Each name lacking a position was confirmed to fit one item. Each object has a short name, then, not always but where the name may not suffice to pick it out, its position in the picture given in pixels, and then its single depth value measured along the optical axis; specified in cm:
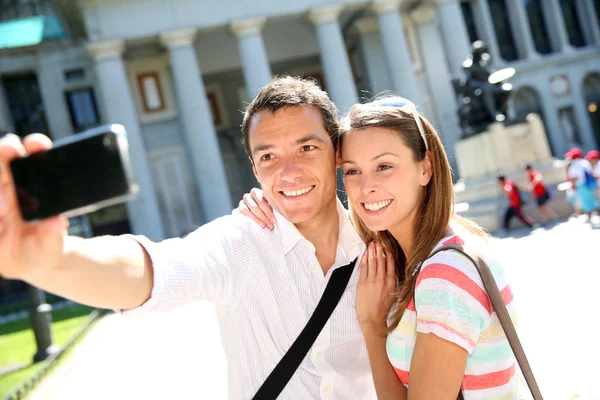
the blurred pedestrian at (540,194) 1366
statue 1672
